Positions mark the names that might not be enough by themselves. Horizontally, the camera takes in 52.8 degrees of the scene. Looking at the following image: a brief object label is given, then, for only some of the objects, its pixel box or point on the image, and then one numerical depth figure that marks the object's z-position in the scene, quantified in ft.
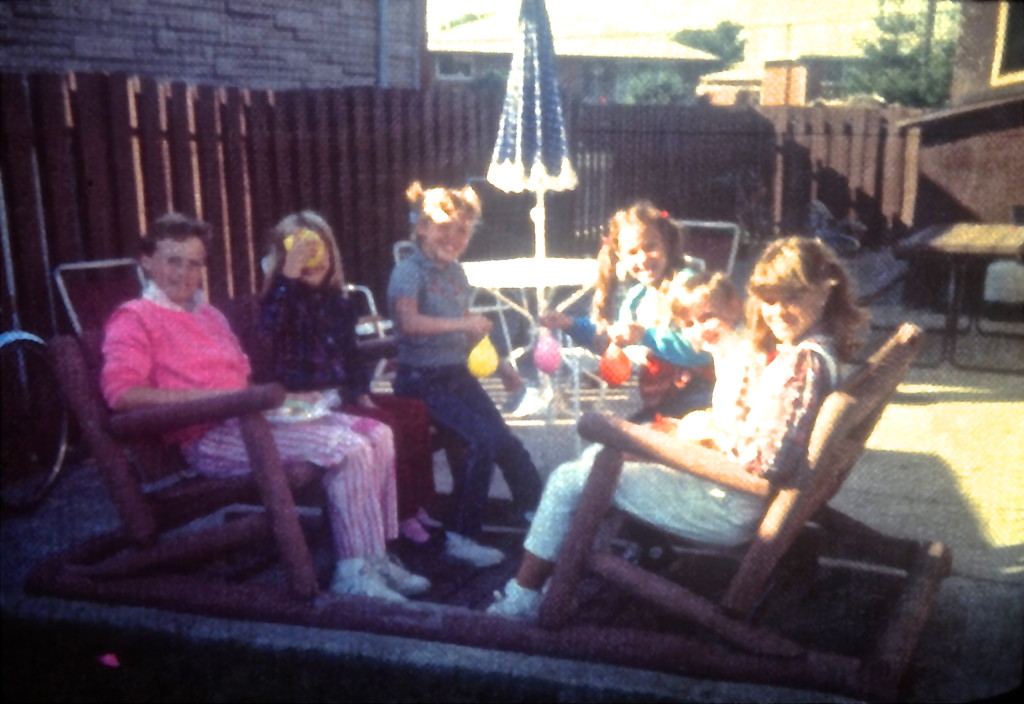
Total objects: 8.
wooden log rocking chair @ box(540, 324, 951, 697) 7.95
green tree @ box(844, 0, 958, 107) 69.46
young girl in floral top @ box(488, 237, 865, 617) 8.34
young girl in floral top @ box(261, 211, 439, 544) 11.41
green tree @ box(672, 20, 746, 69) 136.36
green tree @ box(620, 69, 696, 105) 108.99
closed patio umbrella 19.79
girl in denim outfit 11.93
